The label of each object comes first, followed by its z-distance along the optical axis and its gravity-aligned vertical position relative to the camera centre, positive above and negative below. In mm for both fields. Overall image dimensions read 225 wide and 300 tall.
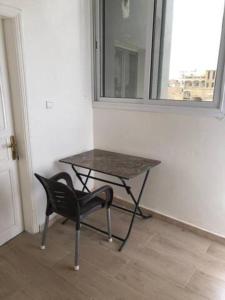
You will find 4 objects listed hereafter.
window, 2057 +389
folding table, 2119 -724
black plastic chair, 1812 -919
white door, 1992 -787
